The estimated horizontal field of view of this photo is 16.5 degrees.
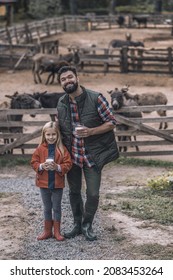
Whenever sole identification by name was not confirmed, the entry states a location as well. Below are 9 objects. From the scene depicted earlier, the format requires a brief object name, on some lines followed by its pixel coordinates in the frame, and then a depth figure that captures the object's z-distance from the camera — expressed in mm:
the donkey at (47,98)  14430
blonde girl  6512
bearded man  6379
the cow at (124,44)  28484
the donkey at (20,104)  13380
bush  9273
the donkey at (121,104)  12492
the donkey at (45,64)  23141
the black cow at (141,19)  40406
